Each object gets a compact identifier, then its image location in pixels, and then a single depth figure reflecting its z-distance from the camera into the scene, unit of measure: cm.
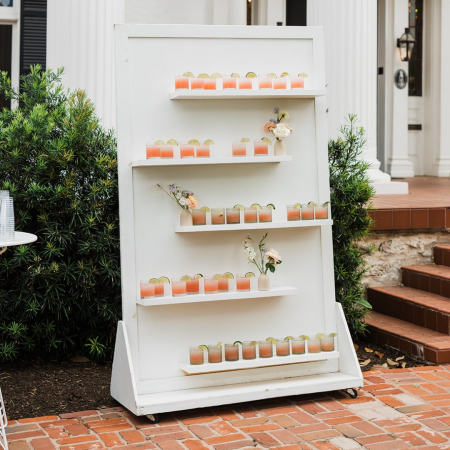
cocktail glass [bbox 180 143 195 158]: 424
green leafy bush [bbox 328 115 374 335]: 544
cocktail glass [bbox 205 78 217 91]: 429
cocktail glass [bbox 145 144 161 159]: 419
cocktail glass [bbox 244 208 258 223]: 437
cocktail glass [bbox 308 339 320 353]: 448
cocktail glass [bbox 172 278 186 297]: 424
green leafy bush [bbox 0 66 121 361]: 490
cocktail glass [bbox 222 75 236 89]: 432
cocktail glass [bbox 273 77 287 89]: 442
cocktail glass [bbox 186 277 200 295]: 428
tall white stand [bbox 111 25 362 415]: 423
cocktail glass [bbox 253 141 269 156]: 438
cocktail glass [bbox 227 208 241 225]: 433
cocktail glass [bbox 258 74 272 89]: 439
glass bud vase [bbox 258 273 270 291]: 440
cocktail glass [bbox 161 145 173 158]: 420
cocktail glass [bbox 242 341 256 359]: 434
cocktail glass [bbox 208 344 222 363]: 428
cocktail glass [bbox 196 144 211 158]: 427
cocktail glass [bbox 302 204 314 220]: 449
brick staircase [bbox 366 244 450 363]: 529
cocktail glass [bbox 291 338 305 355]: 444
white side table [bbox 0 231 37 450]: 338
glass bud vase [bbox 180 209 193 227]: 425
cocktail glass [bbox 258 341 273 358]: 438
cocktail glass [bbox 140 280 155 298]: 418
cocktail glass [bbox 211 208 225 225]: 430
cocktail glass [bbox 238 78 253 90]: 435
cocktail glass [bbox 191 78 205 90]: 425
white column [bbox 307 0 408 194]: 741
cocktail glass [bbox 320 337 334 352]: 451
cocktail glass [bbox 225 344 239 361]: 430
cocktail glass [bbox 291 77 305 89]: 447
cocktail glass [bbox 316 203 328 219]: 451
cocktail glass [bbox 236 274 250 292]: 437
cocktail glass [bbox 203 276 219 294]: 431
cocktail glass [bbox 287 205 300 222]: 447
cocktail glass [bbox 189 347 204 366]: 426
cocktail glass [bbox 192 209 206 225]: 427
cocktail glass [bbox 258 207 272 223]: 440
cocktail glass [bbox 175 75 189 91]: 424
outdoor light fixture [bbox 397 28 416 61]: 1091
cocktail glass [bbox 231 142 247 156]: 436
